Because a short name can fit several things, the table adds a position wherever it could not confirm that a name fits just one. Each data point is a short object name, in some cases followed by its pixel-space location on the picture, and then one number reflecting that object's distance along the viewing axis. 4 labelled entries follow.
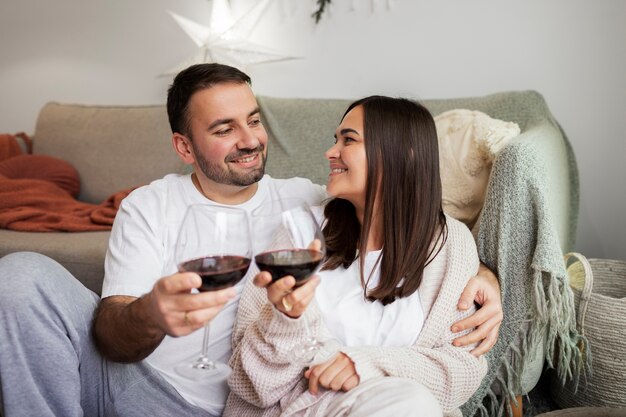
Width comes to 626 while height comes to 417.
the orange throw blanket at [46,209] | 2.34
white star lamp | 2.72
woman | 1.05
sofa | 1.37
